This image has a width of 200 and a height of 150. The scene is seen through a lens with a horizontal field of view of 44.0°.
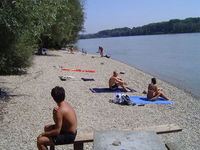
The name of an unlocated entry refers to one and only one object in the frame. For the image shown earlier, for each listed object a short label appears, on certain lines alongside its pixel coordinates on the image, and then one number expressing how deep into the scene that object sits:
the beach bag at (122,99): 9.31
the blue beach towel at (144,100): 9.86
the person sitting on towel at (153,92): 10.27
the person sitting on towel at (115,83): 11.36
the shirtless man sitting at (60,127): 4.04
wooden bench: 4.31
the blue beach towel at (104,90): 11.19
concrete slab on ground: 3.42
